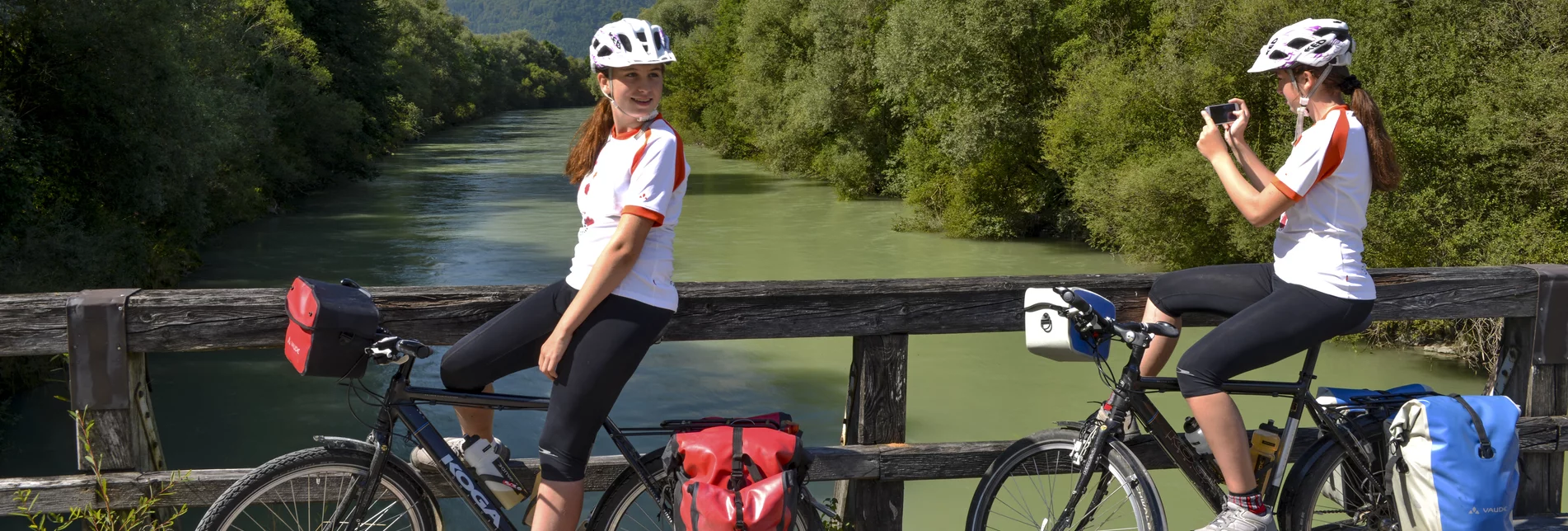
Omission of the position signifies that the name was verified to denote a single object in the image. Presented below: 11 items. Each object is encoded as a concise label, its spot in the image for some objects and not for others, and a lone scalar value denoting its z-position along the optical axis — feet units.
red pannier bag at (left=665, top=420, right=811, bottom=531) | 8.80
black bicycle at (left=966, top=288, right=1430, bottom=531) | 10.25
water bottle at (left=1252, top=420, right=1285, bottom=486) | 10.63
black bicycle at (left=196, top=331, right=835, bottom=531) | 9.42
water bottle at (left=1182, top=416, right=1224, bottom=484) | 10.64
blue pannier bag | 10.34
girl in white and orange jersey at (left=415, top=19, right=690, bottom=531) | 8.98
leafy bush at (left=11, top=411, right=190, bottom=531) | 10.00
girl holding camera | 9.89
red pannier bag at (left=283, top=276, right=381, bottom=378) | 9.03
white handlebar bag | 10.26
